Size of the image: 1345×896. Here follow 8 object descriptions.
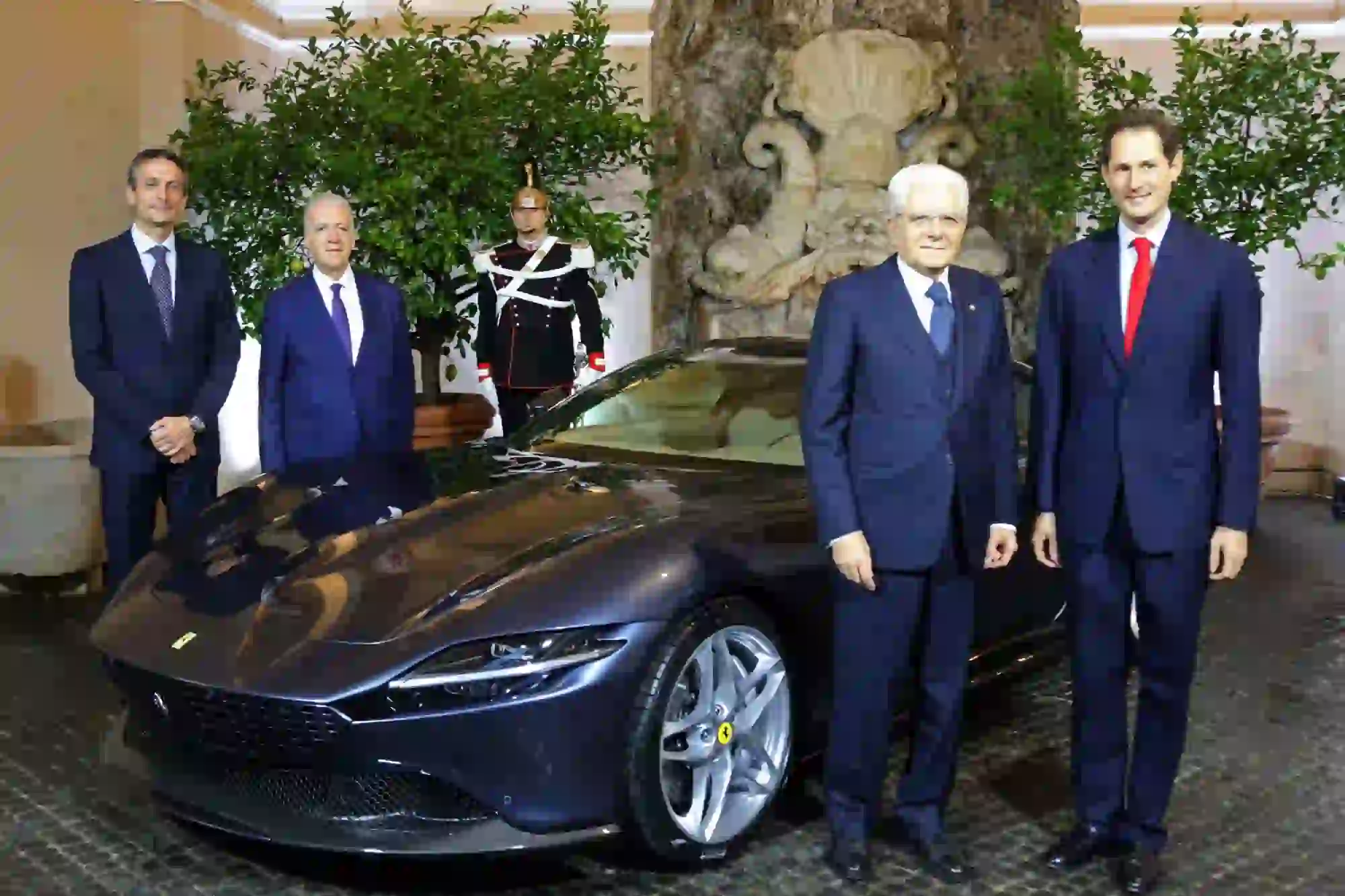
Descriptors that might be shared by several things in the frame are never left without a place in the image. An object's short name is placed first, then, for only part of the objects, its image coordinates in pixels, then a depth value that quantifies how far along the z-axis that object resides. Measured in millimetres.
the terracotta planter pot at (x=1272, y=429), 7211
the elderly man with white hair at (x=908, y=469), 2670
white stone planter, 5410
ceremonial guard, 5539
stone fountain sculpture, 7121
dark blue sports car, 2471
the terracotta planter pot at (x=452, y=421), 6996
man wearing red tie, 2643
